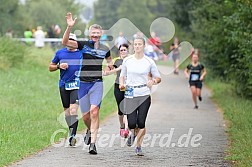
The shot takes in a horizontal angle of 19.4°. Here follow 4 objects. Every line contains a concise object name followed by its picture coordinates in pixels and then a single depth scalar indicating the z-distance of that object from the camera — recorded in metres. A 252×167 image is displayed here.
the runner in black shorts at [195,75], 23.94
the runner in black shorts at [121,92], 14.99
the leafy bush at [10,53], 30.23
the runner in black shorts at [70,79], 13.59
